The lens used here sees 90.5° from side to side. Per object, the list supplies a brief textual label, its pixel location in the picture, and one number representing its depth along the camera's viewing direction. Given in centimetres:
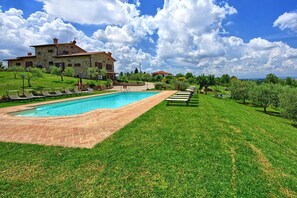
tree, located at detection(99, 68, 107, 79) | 2917
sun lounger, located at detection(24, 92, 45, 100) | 1132
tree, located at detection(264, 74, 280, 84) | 4892
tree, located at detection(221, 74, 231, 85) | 5529
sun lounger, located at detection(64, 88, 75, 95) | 1475
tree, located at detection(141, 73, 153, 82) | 4849
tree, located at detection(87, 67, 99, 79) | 2725
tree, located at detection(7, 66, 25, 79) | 2193
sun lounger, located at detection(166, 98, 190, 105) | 978
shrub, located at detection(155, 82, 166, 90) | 2616
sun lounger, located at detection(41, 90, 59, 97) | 1251
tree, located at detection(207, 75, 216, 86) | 3241
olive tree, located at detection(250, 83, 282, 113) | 1818
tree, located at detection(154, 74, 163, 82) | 4958
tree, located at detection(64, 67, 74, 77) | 2692
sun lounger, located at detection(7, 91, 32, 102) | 1047
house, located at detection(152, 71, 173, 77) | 7660
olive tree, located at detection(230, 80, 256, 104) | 2435
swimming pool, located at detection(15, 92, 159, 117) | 888
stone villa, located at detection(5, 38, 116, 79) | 3014
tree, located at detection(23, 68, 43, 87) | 1798
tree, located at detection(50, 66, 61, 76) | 2689
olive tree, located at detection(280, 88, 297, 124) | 1261
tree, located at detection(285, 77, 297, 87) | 4894
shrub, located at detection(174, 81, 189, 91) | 2415
